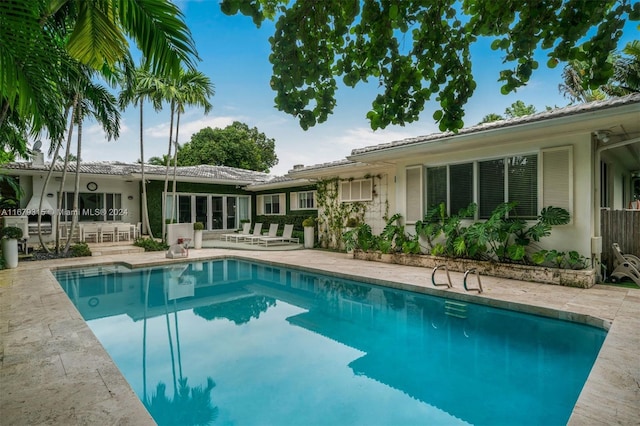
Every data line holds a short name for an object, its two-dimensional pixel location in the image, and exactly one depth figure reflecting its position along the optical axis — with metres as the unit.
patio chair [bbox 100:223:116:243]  15.36
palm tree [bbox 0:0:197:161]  2.96
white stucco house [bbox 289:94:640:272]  7.07
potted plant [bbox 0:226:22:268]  9.91
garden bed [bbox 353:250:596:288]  7.20
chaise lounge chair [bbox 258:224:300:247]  15.83
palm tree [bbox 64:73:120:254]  11.70
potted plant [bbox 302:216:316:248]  15.22
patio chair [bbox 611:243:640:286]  7.32
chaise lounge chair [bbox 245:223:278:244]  16.42
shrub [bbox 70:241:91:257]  12.30
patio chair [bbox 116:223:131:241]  15.77
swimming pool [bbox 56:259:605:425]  3.48
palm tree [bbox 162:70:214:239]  13.43
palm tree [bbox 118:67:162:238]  12.95
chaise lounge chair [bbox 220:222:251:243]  17.03
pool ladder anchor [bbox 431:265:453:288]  7.07
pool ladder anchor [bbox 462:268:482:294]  6.60
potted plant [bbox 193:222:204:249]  15.23
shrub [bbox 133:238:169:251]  14.38
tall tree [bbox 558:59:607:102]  18.42
